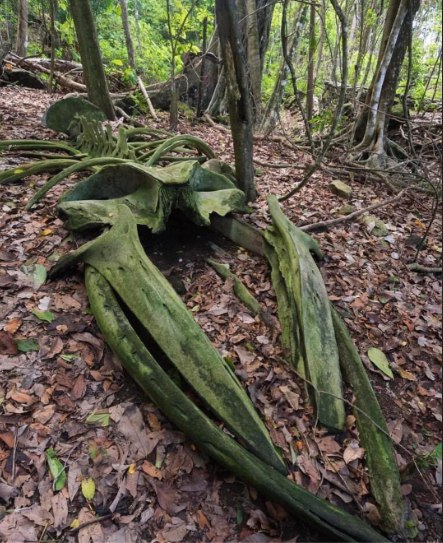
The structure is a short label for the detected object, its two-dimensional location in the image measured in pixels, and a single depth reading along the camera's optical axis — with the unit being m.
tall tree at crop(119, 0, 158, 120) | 10.99
